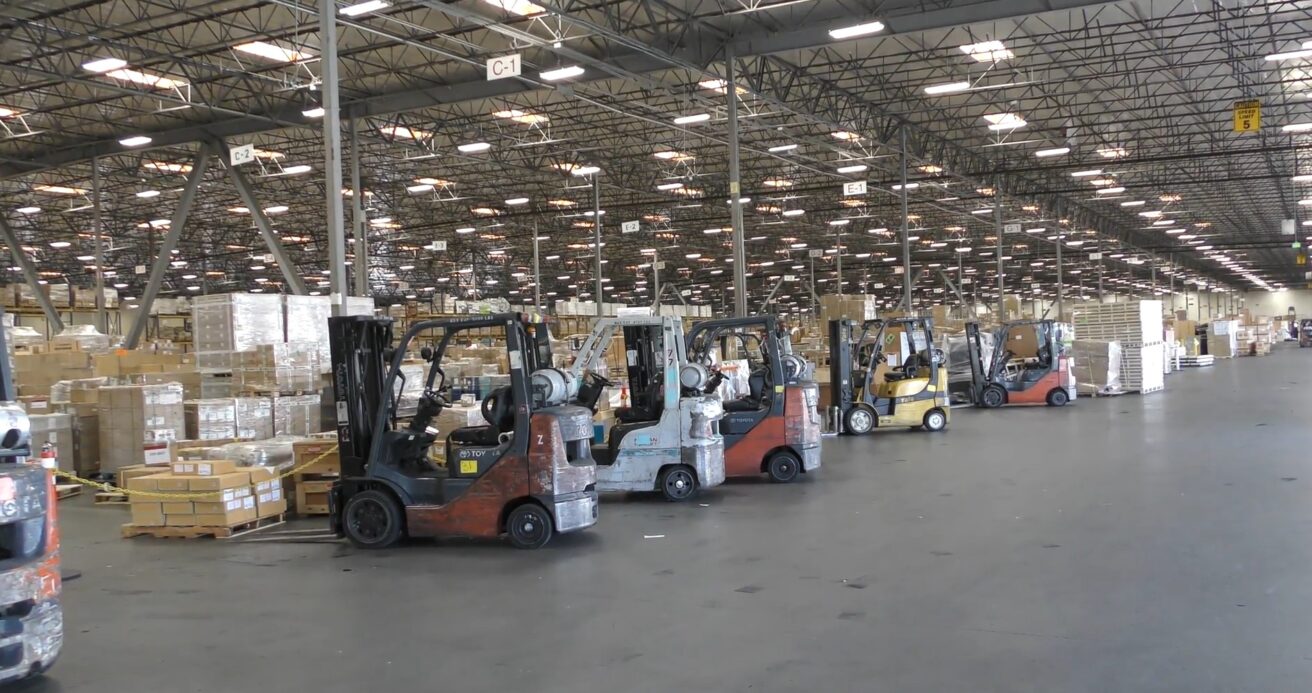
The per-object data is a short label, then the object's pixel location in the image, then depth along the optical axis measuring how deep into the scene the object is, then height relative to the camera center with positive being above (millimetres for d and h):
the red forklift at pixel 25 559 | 4234 -789
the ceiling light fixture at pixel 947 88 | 17141 +4593
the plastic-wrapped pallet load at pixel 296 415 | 11422 -506
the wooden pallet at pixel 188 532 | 8430 -1359
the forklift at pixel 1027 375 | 20562 -685
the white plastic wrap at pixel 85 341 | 16312 +697
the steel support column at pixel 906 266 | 24223 +2054
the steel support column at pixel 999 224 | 30422 +3757
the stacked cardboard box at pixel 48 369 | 14680 +205
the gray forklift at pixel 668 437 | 9633 -798
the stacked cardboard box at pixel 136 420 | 11492 -493
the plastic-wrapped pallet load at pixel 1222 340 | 44531 -237
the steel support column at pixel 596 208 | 25792 +4067
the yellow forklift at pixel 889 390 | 15906 -697
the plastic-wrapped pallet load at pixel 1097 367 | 22672 -642
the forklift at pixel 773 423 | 10930 -794
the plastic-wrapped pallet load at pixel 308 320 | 12391 +677
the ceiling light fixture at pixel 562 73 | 15482 +4655
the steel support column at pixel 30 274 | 21641 +2565
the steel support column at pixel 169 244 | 19938 +2750
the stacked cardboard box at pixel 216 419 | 11133 -491
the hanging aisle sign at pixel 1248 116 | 18688 +4203
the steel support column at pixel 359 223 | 19508 +3021
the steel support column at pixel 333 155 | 10516 +2363
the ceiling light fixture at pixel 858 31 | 14867 +4931
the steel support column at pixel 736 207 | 17594 +2725
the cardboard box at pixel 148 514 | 8508 -1189
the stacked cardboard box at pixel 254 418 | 11205 -503
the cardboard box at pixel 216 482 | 8406 -923
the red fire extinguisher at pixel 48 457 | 4660 -376
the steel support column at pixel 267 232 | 17516 +2720
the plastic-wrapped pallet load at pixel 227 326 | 11883 +616
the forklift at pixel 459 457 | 7418 -712
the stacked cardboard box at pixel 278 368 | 11539 +64
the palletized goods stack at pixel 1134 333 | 23189 +146
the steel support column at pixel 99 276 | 20766 +2240
